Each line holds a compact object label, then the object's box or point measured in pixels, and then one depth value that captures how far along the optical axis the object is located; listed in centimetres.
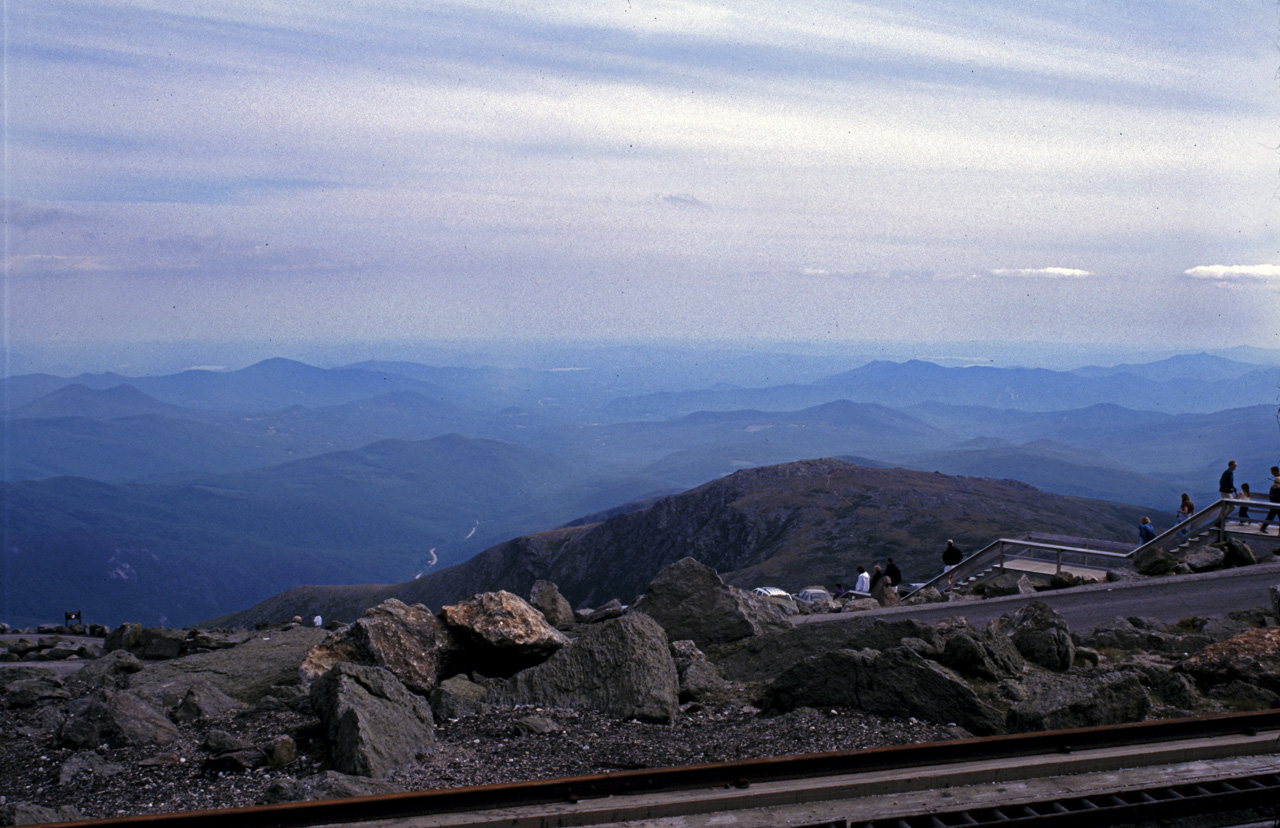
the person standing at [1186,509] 2480
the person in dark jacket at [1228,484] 2331
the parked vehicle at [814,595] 2700
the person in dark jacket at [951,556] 2679
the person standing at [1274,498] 2173
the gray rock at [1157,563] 1955
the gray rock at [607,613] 1648
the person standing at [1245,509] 2252
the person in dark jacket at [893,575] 2512
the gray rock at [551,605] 1552
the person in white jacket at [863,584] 2562
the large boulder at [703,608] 1401
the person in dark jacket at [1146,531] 2470
